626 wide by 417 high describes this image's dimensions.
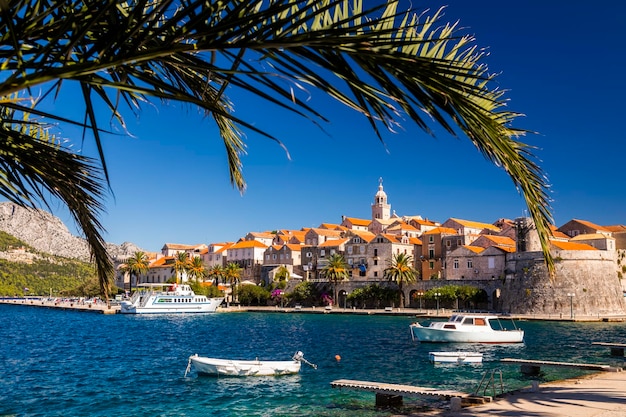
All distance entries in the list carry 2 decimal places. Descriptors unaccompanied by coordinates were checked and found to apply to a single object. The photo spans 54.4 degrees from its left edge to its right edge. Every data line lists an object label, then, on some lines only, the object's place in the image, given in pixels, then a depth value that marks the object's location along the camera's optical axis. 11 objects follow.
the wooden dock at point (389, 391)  14.92
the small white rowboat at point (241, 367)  25.67
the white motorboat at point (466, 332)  40.22
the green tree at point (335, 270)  79.81
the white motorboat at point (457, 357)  29.61
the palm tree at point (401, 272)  74.06
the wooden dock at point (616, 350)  27.58
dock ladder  22.38
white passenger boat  80.00
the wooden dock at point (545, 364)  17.92
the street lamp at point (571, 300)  61.15
